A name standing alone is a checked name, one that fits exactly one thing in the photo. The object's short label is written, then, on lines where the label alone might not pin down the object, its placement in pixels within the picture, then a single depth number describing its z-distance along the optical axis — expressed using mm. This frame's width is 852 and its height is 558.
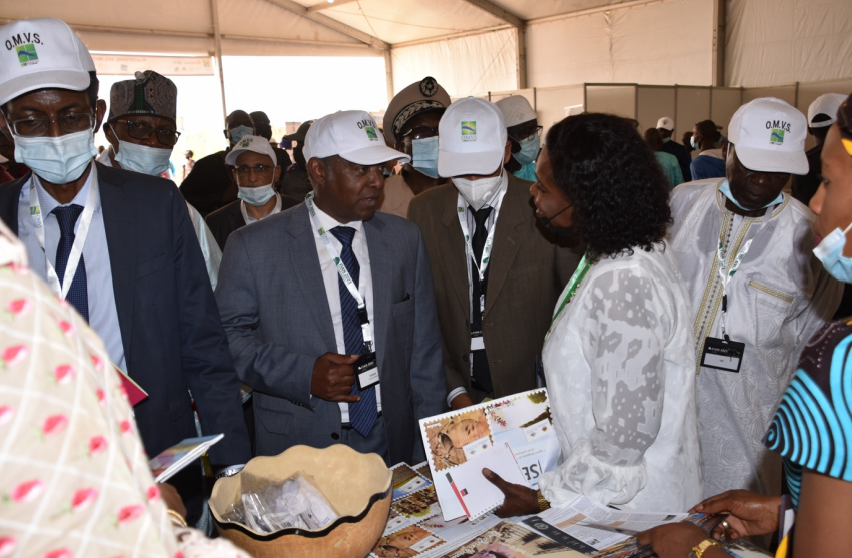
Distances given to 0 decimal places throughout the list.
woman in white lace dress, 1541
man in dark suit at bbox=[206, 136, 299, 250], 3932
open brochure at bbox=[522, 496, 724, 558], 1409
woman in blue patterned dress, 859
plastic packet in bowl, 1289
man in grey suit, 2105
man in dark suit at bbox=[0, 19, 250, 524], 1675
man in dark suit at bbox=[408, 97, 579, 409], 2451
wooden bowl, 1168
